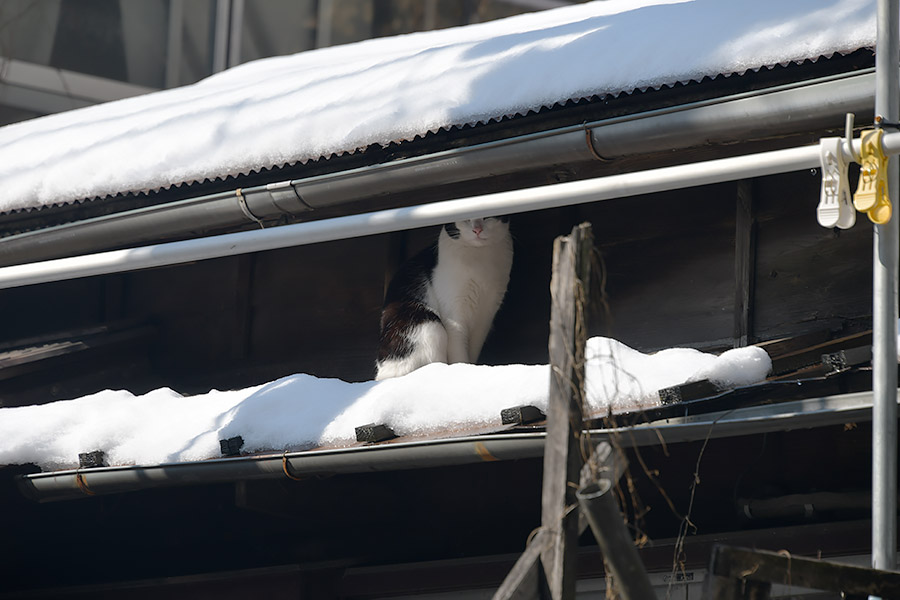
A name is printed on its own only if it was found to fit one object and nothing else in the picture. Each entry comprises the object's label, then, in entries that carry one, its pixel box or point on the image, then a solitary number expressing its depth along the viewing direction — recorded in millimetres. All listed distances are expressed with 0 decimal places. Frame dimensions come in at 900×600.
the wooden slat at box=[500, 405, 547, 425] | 7273
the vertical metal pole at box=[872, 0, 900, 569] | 5840
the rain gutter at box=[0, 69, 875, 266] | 7375
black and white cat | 10008
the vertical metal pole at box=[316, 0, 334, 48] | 26594
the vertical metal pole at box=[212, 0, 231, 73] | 25969
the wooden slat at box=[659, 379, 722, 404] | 6848
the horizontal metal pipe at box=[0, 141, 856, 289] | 6527
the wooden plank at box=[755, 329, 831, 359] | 7657
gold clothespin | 6066
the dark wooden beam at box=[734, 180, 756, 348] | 8648
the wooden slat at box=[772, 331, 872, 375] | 7262
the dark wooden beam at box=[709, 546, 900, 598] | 5133
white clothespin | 6289
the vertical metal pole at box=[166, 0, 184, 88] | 25281
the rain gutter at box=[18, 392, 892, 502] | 6656
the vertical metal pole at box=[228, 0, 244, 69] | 26062
